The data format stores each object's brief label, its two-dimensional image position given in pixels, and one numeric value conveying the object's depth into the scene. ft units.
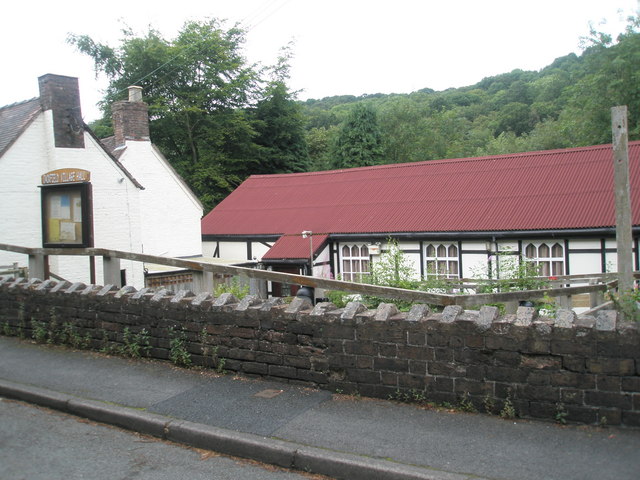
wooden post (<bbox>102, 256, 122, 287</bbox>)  25.95
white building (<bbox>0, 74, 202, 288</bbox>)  59.21
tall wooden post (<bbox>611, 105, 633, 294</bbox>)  21.09
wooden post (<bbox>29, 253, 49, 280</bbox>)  30.07
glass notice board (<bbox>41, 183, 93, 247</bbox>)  28.10
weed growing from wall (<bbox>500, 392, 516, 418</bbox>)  15.55
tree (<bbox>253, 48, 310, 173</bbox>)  146.61
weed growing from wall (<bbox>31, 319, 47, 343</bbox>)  27.09
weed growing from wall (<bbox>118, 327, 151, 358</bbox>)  23.39
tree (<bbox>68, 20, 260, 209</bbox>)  132.46
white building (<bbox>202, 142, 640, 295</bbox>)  59.72
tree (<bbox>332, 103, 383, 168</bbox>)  151.84
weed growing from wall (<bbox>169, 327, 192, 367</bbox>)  21.86
